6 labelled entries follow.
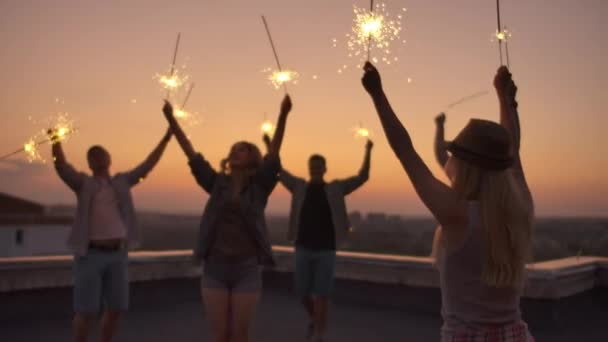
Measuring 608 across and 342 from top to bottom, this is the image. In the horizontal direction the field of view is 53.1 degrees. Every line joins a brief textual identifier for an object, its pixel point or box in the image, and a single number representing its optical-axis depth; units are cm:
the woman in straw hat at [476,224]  199
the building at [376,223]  17050
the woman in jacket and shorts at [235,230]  414
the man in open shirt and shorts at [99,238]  512
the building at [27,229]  6406
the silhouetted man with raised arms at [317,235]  676
